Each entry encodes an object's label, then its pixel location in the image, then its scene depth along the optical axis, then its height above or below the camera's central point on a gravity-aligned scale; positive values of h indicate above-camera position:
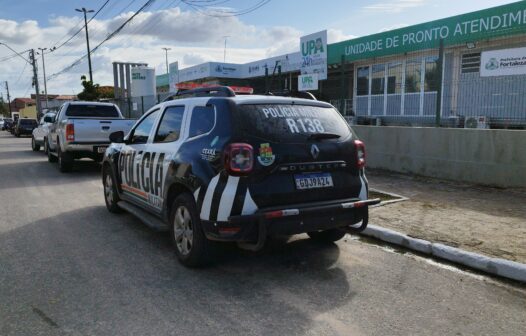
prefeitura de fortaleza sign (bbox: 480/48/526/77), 8.94 +0.94
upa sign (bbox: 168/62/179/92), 24.71 +2.15
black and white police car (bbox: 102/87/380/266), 4.20 -0.59
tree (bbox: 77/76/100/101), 38.91 +1.82
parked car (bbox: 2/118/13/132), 53.93 -1.41
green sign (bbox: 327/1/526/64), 14.04 +2.73
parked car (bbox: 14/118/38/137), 36.28 -1.03
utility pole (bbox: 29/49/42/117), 56.00 +4.88
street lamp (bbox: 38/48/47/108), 59.80 +5.81
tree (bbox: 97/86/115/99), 59.85 +2.99
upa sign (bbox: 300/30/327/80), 12.43 +1.58
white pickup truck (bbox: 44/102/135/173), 11.84 -0.59
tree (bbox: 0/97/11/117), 140.20 +1.22
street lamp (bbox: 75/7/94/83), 36.39 +6.77
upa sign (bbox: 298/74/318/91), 12.61 +0.80
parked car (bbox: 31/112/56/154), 16.48 -0.84
